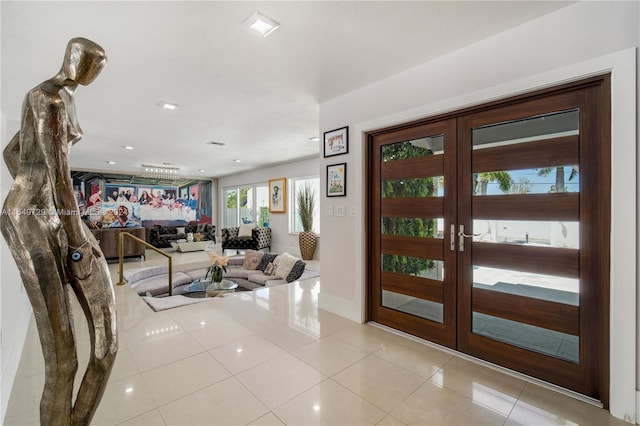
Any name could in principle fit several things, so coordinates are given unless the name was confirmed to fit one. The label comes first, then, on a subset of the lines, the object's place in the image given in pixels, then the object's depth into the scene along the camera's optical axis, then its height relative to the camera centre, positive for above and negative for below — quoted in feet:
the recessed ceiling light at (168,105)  11.59 +4.26
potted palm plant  23.30 -1.11
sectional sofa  17.40 -4.29
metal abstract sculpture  2.94 -0.40
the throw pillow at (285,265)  18.19 -3.56
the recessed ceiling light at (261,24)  6.32 +4.18
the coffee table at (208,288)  14.80 -4.16
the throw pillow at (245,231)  27.93 -2.07
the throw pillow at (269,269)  19.26 -4.00
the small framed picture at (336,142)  10.53 +2.53
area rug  11.38 -3.83
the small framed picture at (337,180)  10.59 +1.10
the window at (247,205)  30.86 +0.51
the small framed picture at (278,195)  27.43 +1.39
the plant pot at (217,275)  15.25 -3.43
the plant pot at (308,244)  23.26 -2.77
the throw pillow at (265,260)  20.18 -3.53
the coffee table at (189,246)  27.66 -3.50
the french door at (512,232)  6.06 -0.59
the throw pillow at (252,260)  20.80 -3.62
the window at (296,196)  25.64 +1.27
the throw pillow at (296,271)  17.78 -3.80
